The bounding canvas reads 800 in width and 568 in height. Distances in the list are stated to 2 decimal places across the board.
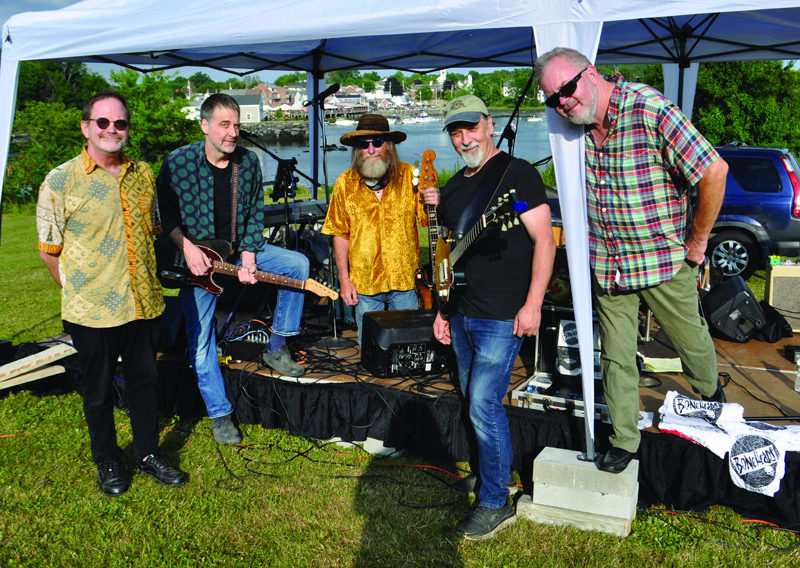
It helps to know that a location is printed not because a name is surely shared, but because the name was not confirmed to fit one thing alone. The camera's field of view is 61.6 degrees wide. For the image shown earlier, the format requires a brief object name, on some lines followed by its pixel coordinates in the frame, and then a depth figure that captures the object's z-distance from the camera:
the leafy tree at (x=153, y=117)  20.16
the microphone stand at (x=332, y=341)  5.11
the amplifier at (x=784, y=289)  5.75
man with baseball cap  2.87
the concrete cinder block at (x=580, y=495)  3.10
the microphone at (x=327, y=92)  6.32
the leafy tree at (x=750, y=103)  12.20
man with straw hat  4.11
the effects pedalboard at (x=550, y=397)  3.72
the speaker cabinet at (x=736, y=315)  5.09
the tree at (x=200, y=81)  94.62
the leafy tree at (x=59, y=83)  49.56
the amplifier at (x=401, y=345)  4.15
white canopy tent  2.78
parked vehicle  7.87
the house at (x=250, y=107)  66.81
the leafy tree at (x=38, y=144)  17.66
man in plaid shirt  2.73
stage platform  3.31
